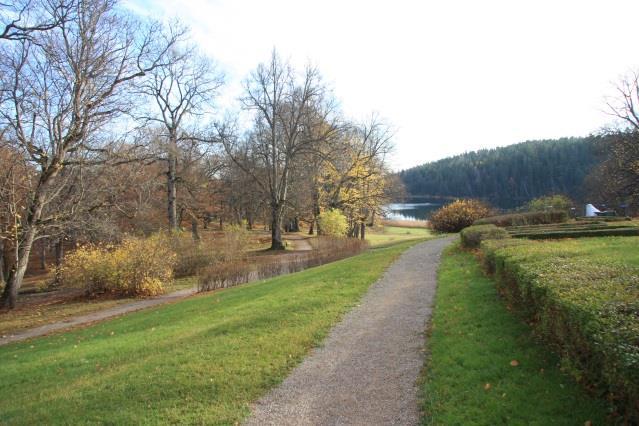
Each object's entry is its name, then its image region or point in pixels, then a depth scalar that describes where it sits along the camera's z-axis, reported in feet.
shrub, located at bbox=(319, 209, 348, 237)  101.86
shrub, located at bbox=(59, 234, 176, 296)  56.65
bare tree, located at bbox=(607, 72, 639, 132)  109.29
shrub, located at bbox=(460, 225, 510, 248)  45.10
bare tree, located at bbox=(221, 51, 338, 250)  99.50
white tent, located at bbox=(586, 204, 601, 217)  104.44
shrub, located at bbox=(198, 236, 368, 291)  59.52
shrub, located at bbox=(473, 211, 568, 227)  68.33
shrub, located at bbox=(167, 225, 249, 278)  72.49
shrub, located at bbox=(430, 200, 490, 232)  88.63
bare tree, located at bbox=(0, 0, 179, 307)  49.19
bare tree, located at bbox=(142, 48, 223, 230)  91.56
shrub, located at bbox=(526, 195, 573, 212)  99.50
